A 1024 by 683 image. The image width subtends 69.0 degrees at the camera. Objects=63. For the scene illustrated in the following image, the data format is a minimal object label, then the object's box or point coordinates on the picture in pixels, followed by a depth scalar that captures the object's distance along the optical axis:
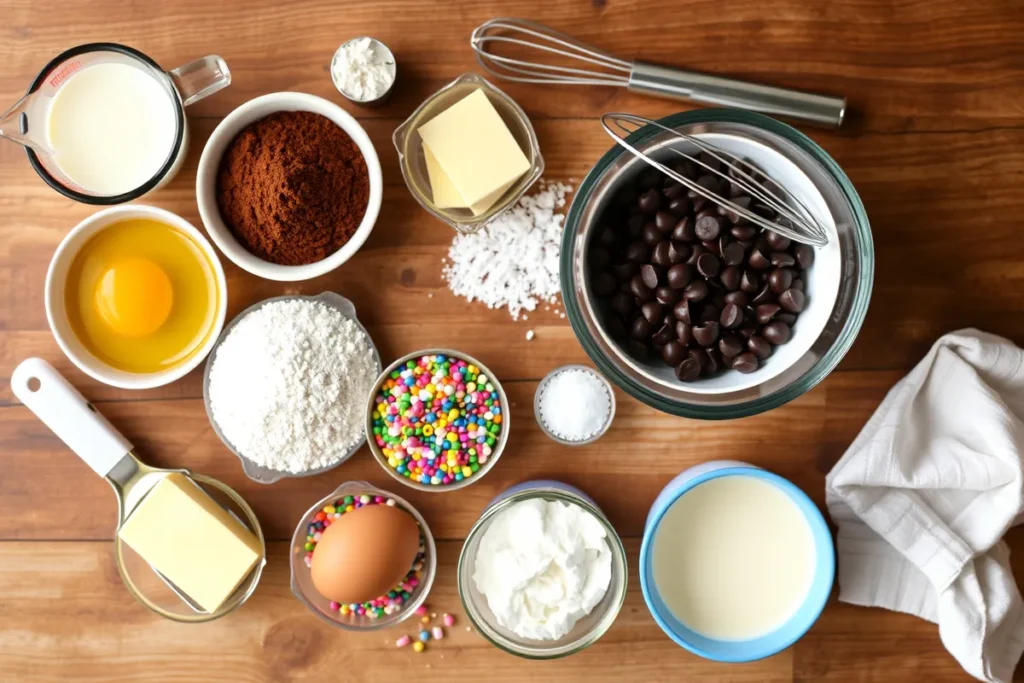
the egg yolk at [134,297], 0.95
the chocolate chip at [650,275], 0.86
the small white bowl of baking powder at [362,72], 0.94
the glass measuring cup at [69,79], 0.91
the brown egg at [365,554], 0.92
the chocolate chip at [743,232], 0.84
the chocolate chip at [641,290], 0.87
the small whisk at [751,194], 0.81
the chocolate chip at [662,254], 0.85
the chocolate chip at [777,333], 0.84
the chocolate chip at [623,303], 0.87
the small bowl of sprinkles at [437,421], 0.96
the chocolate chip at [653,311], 0.86
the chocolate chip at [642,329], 0.86
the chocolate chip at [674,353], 0.86
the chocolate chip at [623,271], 0.88
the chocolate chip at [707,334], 0.85
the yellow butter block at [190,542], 0.95
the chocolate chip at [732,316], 0.85
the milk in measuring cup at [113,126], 0.94
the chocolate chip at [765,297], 0.86
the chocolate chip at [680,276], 0.85
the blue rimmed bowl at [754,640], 0.91
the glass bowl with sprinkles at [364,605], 0.98
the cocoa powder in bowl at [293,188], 0.90
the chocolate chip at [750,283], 0.85
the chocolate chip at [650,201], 0.85
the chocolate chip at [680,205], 0.85
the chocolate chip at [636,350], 0.87
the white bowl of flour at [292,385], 0.94
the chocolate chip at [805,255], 0.85
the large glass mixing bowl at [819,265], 0.81
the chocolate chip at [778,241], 0.84
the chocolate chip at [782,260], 0.84
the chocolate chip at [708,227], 0.84
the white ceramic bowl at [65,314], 0.95
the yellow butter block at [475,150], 0.92
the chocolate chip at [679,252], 0.85
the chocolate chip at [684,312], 0.85
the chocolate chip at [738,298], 0.85
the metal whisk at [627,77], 0.96
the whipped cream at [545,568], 0.92
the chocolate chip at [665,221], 0.85
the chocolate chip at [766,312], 0.84
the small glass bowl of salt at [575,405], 0.95
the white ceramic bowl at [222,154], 0.92
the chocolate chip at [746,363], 0.84
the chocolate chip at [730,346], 0.86
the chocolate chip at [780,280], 0.84
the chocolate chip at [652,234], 0.86
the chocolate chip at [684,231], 0.85
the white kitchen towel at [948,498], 0.94
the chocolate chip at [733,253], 0.85
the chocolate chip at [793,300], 0.84
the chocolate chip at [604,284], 0.87
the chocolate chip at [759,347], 0.85
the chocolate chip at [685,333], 0.86
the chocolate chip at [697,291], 0.85
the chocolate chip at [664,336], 0.87
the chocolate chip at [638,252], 0.87
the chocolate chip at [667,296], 0.86
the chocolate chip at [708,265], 0.85
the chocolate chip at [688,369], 0.84
